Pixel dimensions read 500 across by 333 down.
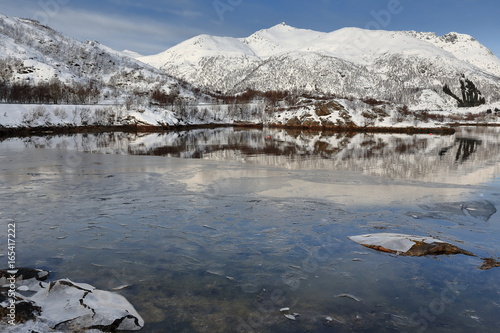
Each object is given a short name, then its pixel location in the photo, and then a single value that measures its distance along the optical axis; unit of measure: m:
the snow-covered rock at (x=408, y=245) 8.26
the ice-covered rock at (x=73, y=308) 5.05
